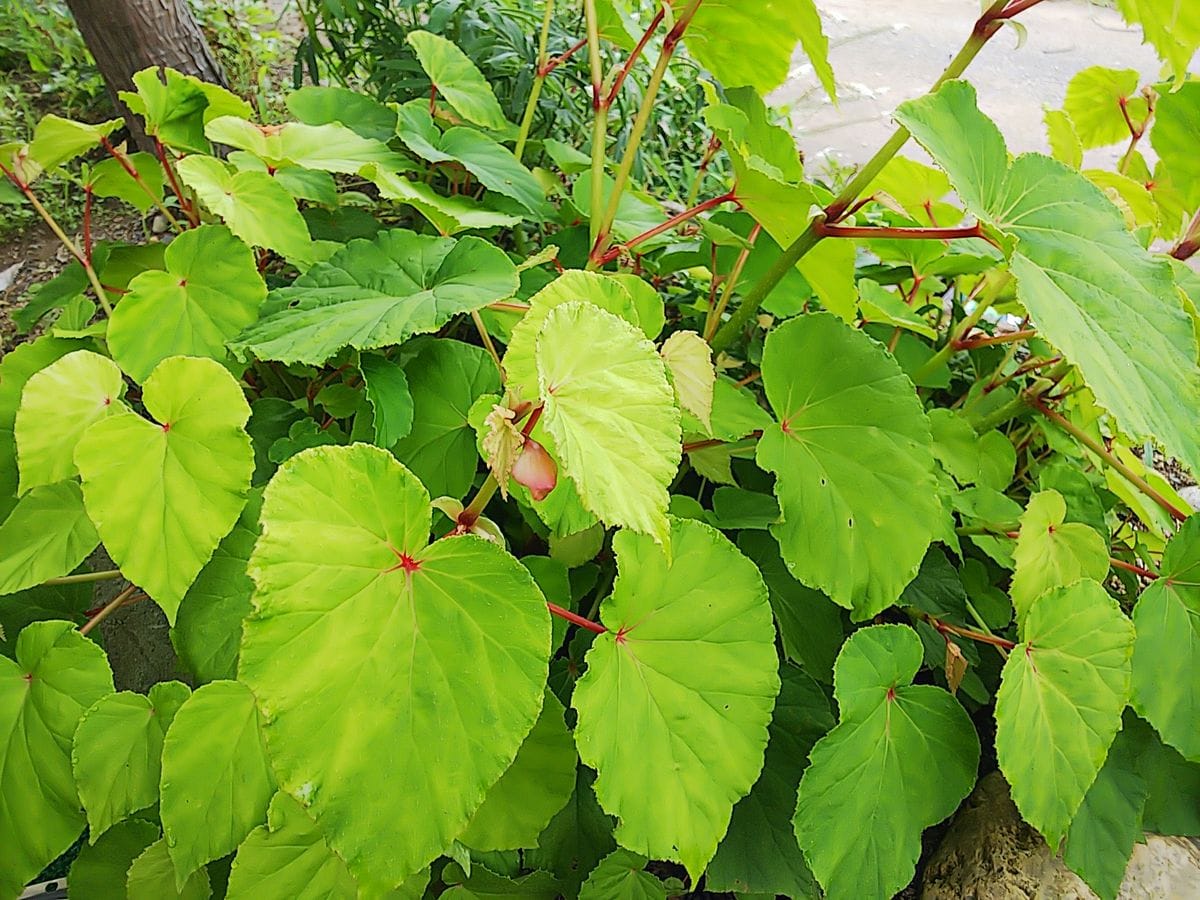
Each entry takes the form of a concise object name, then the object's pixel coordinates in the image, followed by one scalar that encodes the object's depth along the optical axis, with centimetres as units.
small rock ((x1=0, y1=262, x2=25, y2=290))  142
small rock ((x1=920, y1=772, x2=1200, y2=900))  70
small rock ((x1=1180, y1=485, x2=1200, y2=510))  112
